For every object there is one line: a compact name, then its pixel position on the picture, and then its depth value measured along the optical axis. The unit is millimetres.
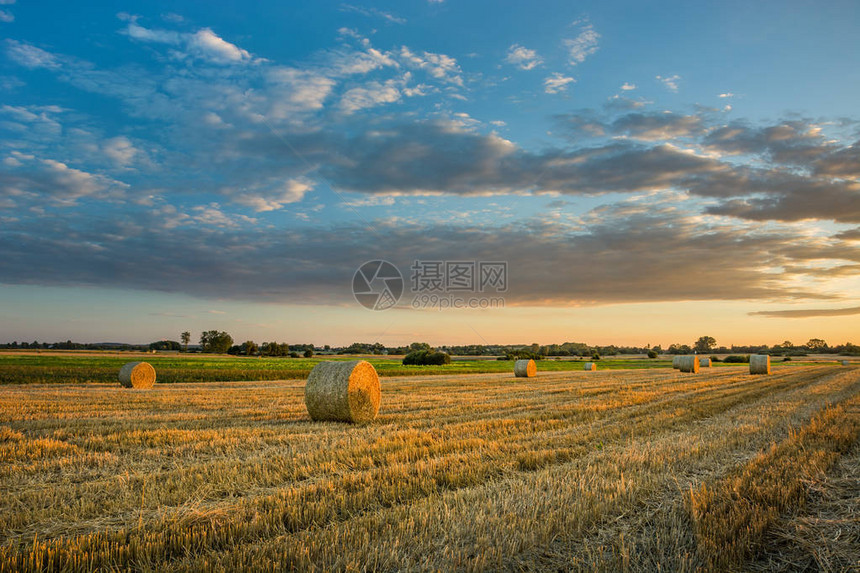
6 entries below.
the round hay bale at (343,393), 12555
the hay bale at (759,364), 38312
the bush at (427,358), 68625
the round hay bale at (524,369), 36656
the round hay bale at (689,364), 42938
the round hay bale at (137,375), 24767
